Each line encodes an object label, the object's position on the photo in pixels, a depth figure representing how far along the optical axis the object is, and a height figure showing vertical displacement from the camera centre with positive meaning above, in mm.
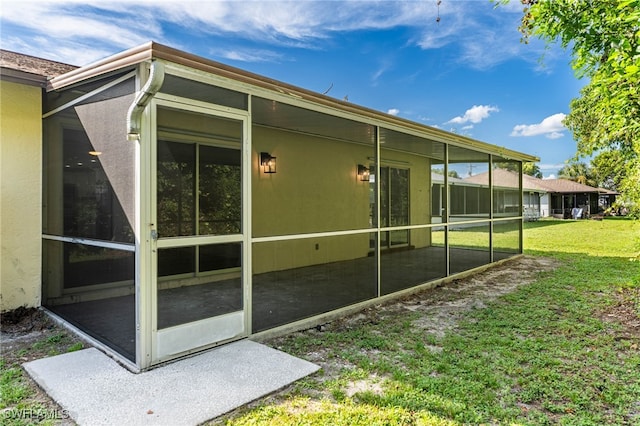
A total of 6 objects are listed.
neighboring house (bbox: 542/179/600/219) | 27641 +1143
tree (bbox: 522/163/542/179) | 48638 +5751
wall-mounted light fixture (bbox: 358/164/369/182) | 8062 +880
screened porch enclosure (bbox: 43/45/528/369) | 3064 -57
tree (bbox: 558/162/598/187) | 39956 +4483
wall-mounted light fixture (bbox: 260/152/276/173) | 6656 +918
